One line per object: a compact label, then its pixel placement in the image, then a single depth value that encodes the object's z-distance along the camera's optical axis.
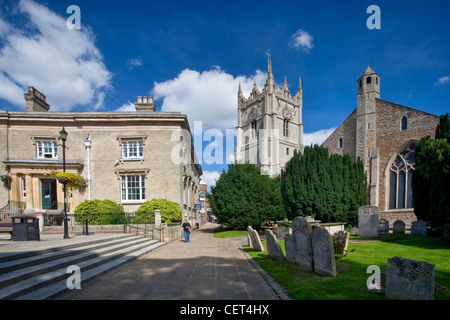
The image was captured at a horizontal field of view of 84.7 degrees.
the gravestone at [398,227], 19.58
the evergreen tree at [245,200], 24.14
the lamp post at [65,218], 11.97
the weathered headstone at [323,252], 6.28
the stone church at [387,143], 26.22
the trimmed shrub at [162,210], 18.62
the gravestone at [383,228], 18.51
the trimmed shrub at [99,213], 16.88
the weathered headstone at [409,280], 4.23
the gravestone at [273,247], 9.01
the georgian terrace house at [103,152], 20.50
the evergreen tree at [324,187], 20.50
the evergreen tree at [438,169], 10.55
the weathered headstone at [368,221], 16.12
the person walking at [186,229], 15.62
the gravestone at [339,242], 8.24
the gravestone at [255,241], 11.55
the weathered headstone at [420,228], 16.06
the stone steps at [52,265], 5.09
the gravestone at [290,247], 8.26
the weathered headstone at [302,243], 7.08
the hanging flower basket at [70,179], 13.52
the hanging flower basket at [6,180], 19.50
